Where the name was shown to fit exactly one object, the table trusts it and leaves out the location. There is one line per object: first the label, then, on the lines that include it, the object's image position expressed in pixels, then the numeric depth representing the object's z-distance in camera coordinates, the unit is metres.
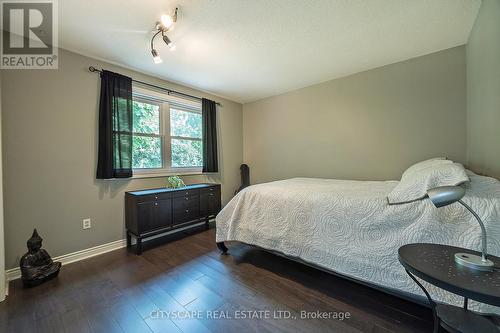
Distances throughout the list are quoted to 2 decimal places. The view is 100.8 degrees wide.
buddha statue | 1.85
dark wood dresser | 2.55
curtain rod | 2.49
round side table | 0.77
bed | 1.23
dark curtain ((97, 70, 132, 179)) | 2.53
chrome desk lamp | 0.88
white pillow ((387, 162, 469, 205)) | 1.32
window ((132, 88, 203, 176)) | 2.99
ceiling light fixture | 1.83
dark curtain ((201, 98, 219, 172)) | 3.73
